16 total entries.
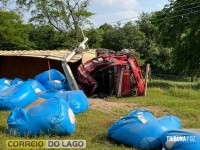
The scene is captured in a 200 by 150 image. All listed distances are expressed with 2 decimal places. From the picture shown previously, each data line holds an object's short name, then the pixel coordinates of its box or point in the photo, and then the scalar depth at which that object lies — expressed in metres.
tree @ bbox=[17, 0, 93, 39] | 30.14
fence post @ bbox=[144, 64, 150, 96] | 9.95
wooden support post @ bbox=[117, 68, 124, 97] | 9.46
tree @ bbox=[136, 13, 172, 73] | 31.73
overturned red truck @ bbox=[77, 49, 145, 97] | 9.56
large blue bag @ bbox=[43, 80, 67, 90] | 9.04
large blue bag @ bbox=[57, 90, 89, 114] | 6.49
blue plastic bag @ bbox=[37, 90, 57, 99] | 6.85
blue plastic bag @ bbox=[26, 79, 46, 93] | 7.98
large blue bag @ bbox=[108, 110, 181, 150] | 4.08
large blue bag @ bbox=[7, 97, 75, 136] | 4.47
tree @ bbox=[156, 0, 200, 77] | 16.75
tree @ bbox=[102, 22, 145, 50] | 30.96
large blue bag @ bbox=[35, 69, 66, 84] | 9.47
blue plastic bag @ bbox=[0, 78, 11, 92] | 8.02
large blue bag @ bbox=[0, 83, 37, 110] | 6.33
